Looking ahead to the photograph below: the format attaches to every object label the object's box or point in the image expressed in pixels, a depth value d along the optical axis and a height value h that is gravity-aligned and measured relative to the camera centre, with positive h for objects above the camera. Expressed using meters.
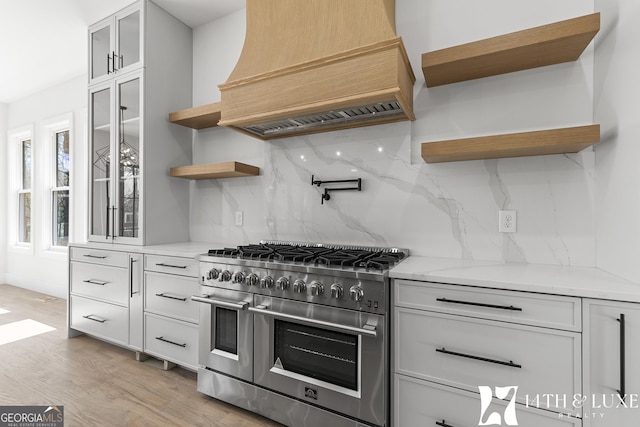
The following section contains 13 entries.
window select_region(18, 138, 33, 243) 5.02 +0.28
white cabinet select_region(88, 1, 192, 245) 2.68 +0.74
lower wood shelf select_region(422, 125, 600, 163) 1.47 +0.33
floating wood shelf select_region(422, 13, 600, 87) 1.48 +0.82
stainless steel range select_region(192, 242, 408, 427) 1.52 -0.65
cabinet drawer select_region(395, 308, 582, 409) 1.24 -0.60
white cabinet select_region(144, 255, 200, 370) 2.19 -0.70
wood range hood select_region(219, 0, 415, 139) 1.70 +0.82
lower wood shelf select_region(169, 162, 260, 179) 2.49 +0.34
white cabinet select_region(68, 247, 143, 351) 2.48 -0.70
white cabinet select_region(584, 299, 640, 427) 1.13 -0.55
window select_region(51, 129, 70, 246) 4.47 +0.27
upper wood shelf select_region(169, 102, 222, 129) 2.55 +0.80
